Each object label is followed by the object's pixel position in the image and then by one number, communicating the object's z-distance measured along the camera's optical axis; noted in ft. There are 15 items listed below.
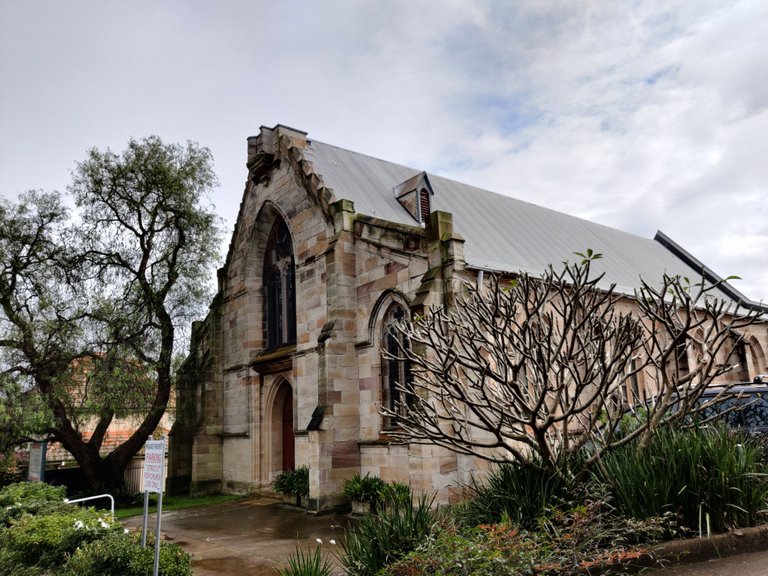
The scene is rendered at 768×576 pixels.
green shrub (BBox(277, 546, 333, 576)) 20.70
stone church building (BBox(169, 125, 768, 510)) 48.80
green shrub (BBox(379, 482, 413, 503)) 41.54
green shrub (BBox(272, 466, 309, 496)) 52.85
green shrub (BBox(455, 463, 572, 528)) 23.52
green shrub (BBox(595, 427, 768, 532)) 22.08
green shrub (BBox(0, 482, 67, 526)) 36.58
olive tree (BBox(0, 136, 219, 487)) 57.41
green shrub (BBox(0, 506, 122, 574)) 28.53
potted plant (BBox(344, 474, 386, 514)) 46.21
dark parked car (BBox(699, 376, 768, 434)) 32.83
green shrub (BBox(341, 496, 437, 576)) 22.09
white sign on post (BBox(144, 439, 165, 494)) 24.99
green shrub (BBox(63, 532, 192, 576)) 24.14
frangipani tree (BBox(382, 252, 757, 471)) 24.41
